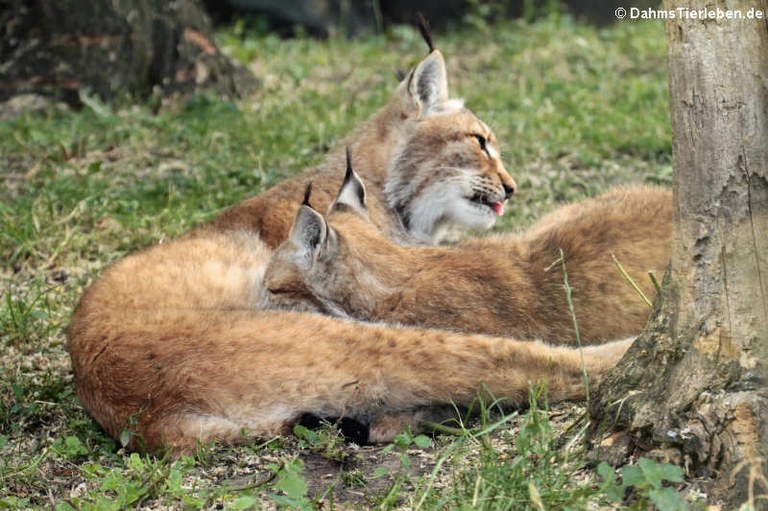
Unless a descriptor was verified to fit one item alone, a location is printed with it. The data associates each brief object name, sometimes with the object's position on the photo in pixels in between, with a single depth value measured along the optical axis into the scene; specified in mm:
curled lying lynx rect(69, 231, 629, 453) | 7711
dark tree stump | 15586
